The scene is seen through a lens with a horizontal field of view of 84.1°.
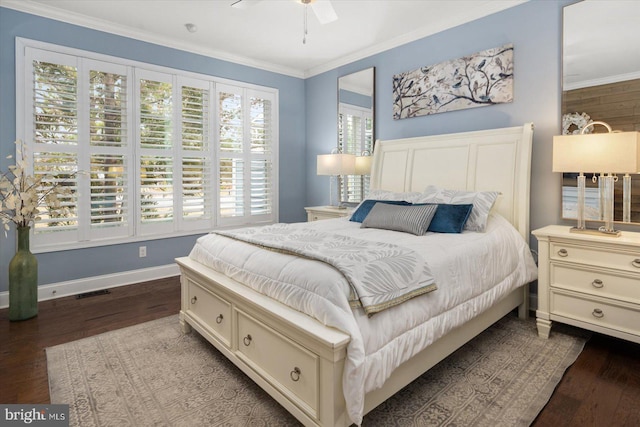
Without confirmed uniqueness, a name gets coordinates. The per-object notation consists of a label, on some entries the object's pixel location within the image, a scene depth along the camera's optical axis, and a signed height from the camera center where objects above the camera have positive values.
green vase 2.89 -0.62
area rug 1.73 -1.01
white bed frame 1.47 -0.58
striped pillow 2.61 -0.11
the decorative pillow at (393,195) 3.16 +0.08
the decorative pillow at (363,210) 3.23 -0.05
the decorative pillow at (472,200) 2.72 +0.03
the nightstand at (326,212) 4.22 -0.10
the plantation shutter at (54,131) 3.24 +0.70
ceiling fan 2.58 +1.45
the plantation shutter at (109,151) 3.56 +0.56
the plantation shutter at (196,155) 4.17 +0.60
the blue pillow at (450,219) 2.63 -0.11
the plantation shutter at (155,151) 3.87 +0.60
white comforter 1.47 -0.44
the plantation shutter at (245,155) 4.50 +0.66
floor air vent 3.50 -0.89
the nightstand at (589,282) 2.20 -0.52
